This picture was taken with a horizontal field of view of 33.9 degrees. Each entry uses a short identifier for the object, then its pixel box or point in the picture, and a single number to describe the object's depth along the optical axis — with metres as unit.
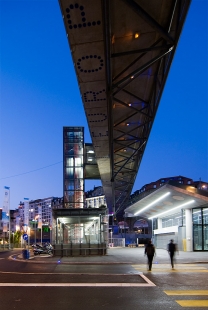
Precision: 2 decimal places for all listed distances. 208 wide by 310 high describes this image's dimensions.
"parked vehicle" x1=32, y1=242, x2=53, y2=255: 34.99
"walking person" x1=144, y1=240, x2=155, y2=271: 17.82
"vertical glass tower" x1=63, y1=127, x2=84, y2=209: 52.28
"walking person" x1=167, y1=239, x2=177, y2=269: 19.08
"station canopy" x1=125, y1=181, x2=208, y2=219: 29.64
